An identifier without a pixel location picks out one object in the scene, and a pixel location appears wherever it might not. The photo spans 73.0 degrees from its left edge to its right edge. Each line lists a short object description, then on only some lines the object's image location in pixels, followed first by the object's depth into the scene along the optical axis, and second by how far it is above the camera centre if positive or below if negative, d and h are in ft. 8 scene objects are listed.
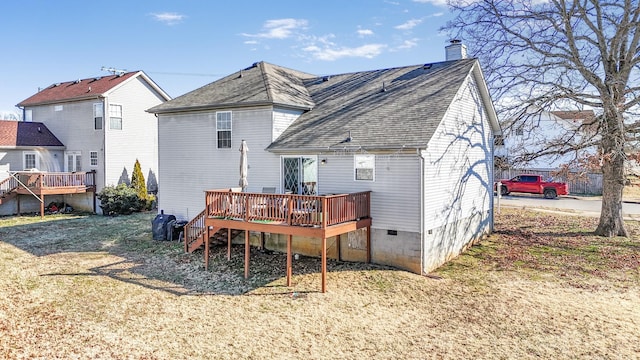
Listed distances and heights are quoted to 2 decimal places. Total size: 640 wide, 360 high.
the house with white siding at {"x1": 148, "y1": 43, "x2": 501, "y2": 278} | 42.98 +1.62
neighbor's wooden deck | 76.18 -1.76
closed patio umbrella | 46.85 +0.87
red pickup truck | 102.06 -3.64
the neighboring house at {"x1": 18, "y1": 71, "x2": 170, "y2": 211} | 82.53 +10.35
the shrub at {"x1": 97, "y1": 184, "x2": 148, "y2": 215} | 77.66 -4.69
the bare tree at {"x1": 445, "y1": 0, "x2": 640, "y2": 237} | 56.24 +13.28
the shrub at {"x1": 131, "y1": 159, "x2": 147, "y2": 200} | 82.19 -1.39
